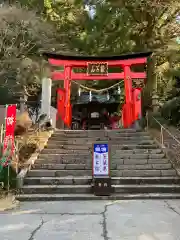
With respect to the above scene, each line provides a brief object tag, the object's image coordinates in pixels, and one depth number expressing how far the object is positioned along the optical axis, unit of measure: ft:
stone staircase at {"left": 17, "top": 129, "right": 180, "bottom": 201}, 17.66
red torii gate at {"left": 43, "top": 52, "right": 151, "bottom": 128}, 32.20
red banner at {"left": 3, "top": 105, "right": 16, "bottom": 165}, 18.61
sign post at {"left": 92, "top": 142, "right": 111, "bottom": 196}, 17.11
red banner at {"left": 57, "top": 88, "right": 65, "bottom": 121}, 32.26
